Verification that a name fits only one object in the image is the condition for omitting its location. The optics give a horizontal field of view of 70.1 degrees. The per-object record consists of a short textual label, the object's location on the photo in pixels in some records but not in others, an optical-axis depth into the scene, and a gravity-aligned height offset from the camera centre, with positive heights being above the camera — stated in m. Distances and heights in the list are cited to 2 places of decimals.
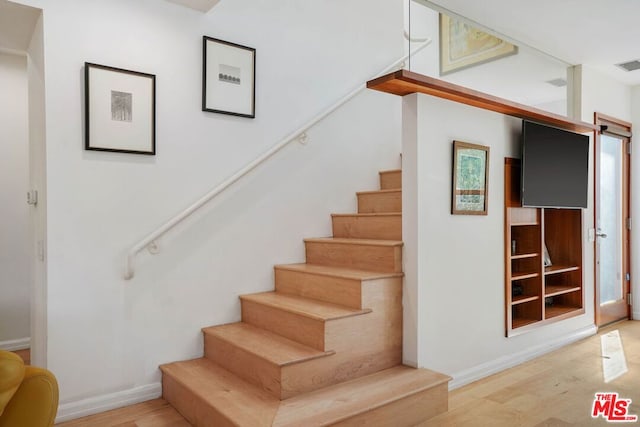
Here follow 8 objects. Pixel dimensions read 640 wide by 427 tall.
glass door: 4.70 -0.09
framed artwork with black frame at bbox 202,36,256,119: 3.05 +0.93
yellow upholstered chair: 1.59 -0.65
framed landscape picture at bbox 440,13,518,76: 4.92 +1.83
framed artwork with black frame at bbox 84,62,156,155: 2.61 +0.61
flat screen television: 3.47 +0.37
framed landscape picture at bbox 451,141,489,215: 3.03 +0.23
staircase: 2.25 -0.82
